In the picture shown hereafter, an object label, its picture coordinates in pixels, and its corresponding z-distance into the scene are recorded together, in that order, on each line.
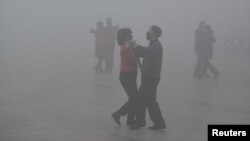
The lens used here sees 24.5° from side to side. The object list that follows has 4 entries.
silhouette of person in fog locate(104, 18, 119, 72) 17.45
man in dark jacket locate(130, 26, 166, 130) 9.47
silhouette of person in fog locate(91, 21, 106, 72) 17.27
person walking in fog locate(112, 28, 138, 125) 9.62
